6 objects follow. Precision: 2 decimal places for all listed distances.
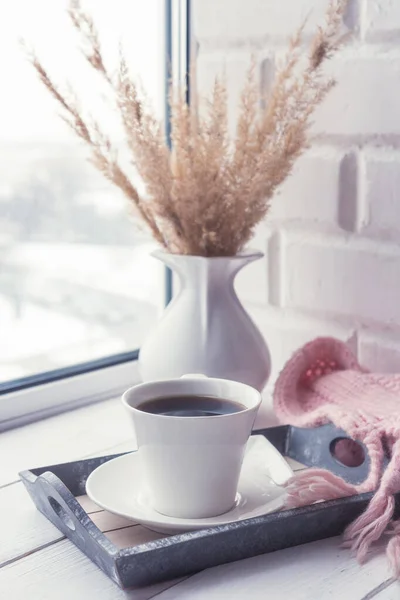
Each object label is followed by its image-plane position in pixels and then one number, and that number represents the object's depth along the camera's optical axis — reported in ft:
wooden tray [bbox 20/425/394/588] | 1.68
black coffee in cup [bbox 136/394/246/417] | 1.99
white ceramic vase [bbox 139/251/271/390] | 2.59
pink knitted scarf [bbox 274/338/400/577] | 1.89
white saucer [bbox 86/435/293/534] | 1.86
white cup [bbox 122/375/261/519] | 1.84
